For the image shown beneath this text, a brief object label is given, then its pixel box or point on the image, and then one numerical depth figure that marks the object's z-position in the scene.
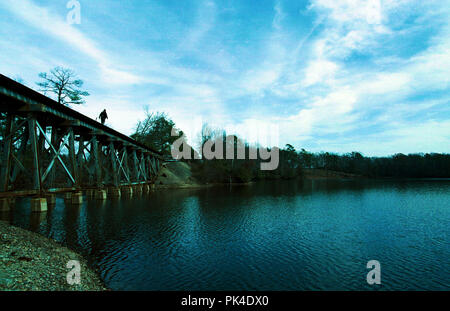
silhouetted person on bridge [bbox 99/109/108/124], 29.53
